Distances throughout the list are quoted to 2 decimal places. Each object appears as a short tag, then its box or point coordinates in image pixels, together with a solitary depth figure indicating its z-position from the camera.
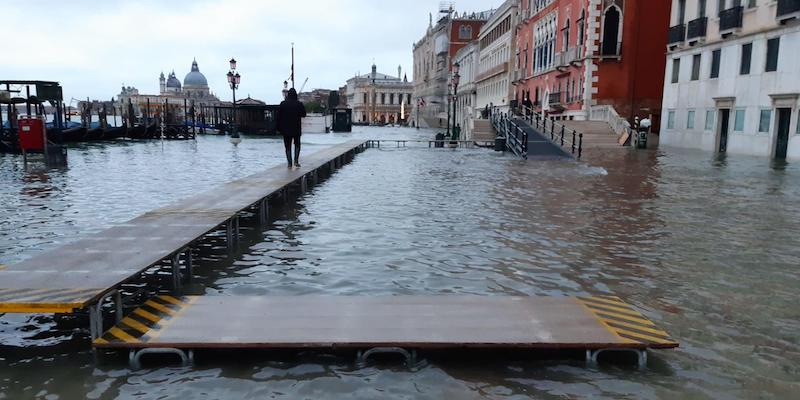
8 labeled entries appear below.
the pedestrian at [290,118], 15.19
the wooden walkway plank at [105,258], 4.90
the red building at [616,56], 36.78
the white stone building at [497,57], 63.28
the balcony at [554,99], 44.66
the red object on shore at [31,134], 22.17
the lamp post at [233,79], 39.38
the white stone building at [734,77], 24.14
